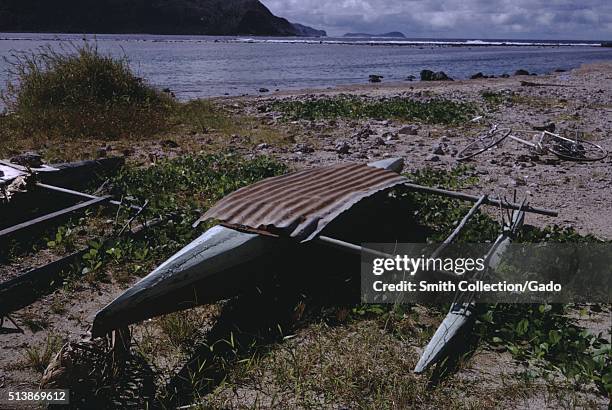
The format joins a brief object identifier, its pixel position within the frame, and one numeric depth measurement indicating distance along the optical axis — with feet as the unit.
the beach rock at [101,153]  32.83
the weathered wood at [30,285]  14.83
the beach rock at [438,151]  34.01
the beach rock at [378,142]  36.40
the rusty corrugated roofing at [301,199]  15.37
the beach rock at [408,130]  40.42
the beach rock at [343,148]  34.42
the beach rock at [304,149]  35.06
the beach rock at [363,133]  39.27
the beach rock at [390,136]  38.47
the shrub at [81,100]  38.75
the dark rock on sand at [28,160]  24.76
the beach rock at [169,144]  36.11
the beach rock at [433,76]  104.78
